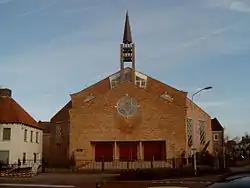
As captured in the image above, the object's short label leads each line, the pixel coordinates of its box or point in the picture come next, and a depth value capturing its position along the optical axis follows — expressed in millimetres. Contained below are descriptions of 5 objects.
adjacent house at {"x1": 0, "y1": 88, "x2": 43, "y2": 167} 33459
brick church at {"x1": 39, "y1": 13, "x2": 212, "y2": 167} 38404
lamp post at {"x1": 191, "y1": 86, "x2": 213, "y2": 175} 28849
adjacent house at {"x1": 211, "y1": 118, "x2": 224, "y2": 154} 73064
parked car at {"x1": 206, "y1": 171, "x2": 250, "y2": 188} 3587
